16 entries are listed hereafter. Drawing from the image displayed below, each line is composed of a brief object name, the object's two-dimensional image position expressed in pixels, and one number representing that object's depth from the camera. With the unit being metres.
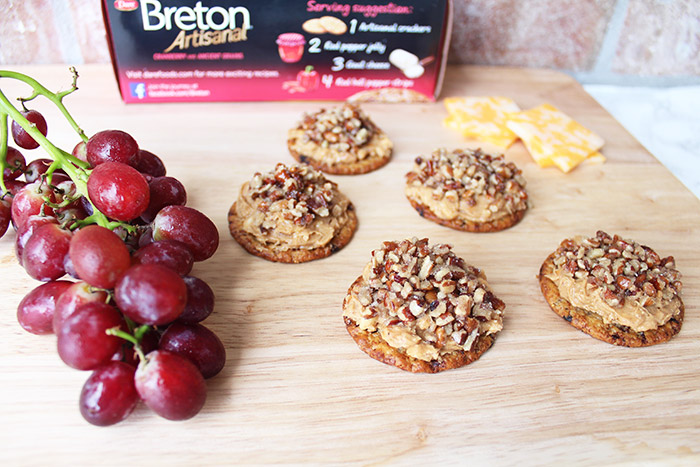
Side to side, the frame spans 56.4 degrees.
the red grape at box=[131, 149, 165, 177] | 0.26
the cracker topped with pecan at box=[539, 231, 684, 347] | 0.25
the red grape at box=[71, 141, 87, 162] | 0.25
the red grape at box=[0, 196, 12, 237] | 0.25
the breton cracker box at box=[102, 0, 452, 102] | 0.32
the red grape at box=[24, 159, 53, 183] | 0.25
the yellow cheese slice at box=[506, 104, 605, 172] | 0.33
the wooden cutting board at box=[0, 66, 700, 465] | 0.20
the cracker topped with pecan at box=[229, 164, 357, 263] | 0.27
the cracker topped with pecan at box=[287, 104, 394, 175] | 0.32
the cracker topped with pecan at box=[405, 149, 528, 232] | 0.29
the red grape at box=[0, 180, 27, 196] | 0.26
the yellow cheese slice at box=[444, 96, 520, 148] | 0.35
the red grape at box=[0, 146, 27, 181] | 0.25
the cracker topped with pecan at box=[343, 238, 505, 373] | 0.23
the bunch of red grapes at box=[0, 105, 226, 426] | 0.19
